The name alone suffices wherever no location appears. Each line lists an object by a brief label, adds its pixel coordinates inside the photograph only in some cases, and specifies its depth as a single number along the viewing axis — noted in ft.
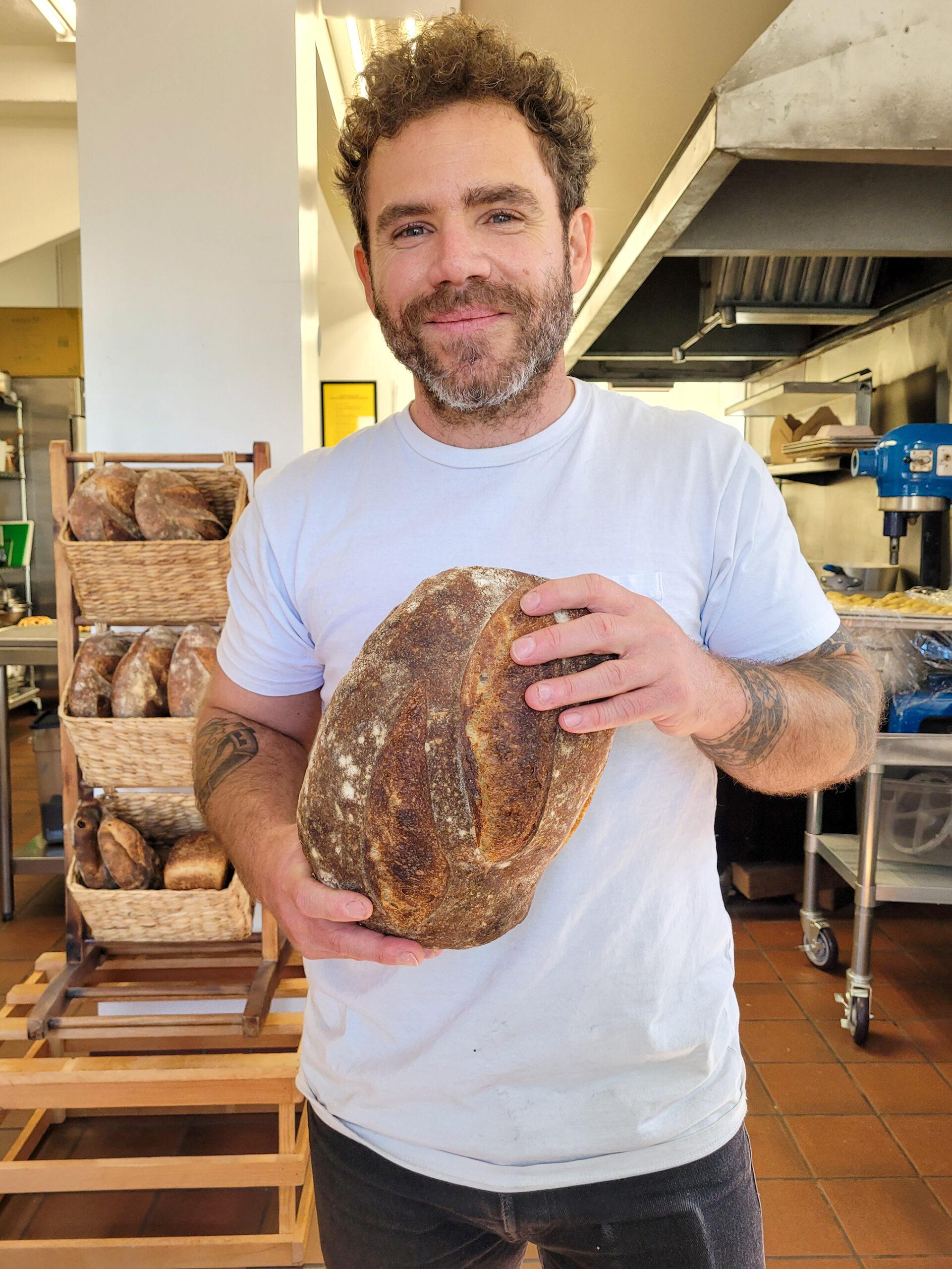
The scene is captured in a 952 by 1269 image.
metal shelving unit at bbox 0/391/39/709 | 21.86
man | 3.02
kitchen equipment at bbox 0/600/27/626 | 21.49
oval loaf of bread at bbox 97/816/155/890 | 6.39
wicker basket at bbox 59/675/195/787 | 6.14
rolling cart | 8.21
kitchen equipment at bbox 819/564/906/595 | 11.86
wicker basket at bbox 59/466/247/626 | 6.04
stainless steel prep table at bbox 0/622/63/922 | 10.20
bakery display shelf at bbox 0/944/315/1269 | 5.81
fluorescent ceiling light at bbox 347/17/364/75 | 8.88
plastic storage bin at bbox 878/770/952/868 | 8.75
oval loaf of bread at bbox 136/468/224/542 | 6.11
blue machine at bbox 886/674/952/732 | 8.44
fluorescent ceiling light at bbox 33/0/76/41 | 10.00
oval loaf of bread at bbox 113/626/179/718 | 6.23
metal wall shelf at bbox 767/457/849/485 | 13.96
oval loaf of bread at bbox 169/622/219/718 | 6.14
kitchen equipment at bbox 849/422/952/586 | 9.93
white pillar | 7.02
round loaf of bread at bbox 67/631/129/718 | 6.29
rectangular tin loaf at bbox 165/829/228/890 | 6.41
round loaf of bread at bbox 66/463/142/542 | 6.08
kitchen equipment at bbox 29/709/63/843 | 11.06
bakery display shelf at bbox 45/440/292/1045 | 6.21
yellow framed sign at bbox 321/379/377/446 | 21.84
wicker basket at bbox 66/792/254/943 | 6.40
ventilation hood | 6.33
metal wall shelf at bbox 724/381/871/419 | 13.46
